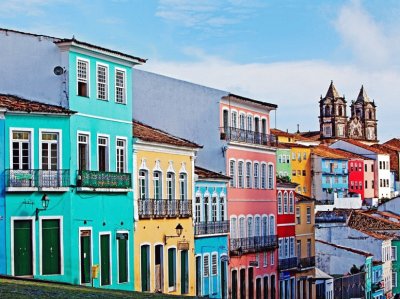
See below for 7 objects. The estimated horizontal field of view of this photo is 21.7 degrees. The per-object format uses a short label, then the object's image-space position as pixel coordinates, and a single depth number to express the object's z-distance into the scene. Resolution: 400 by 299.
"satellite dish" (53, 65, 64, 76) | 37.09
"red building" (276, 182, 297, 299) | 62.62
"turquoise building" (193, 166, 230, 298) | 49.12
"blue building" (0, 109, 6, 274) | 34.91
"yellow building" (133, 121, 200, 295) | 42.28
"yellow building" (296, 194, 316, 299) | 65.81
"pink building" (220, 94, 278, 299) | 54.62
